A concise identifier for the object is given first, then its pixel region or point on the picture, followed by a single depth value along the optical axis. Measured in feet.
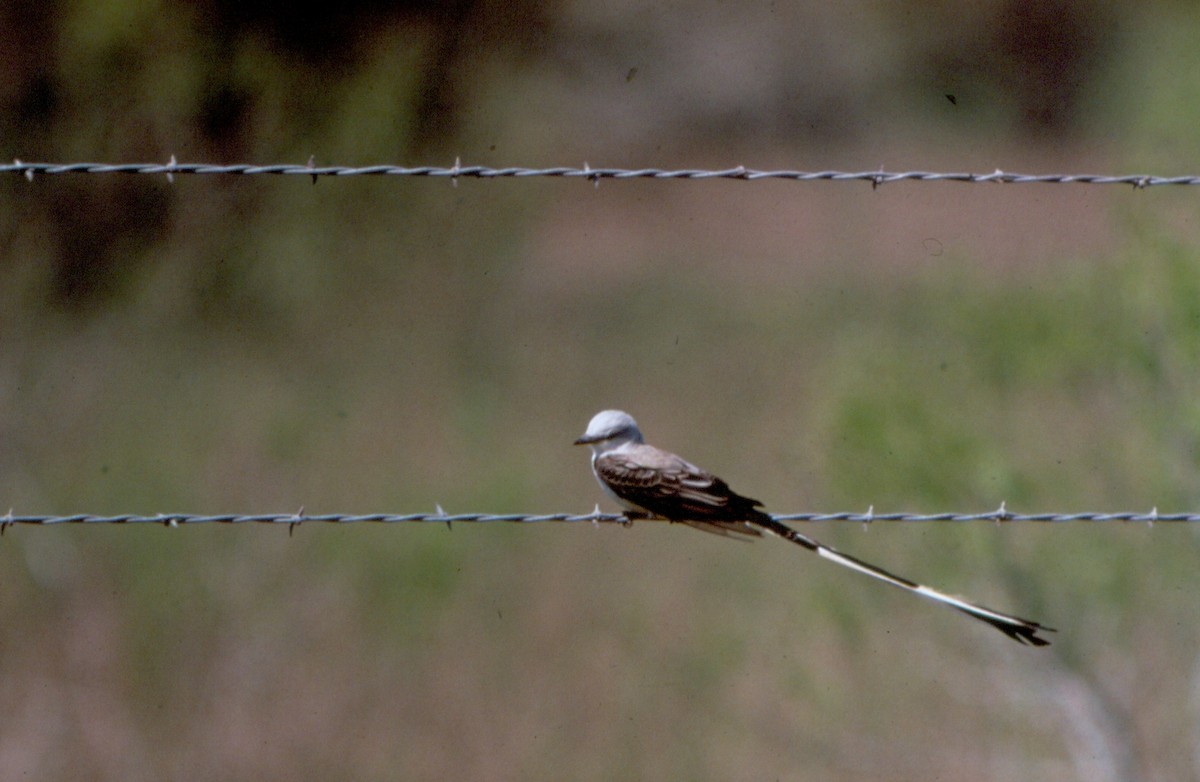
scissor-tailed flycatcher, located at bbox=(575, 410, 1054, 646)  27.61
